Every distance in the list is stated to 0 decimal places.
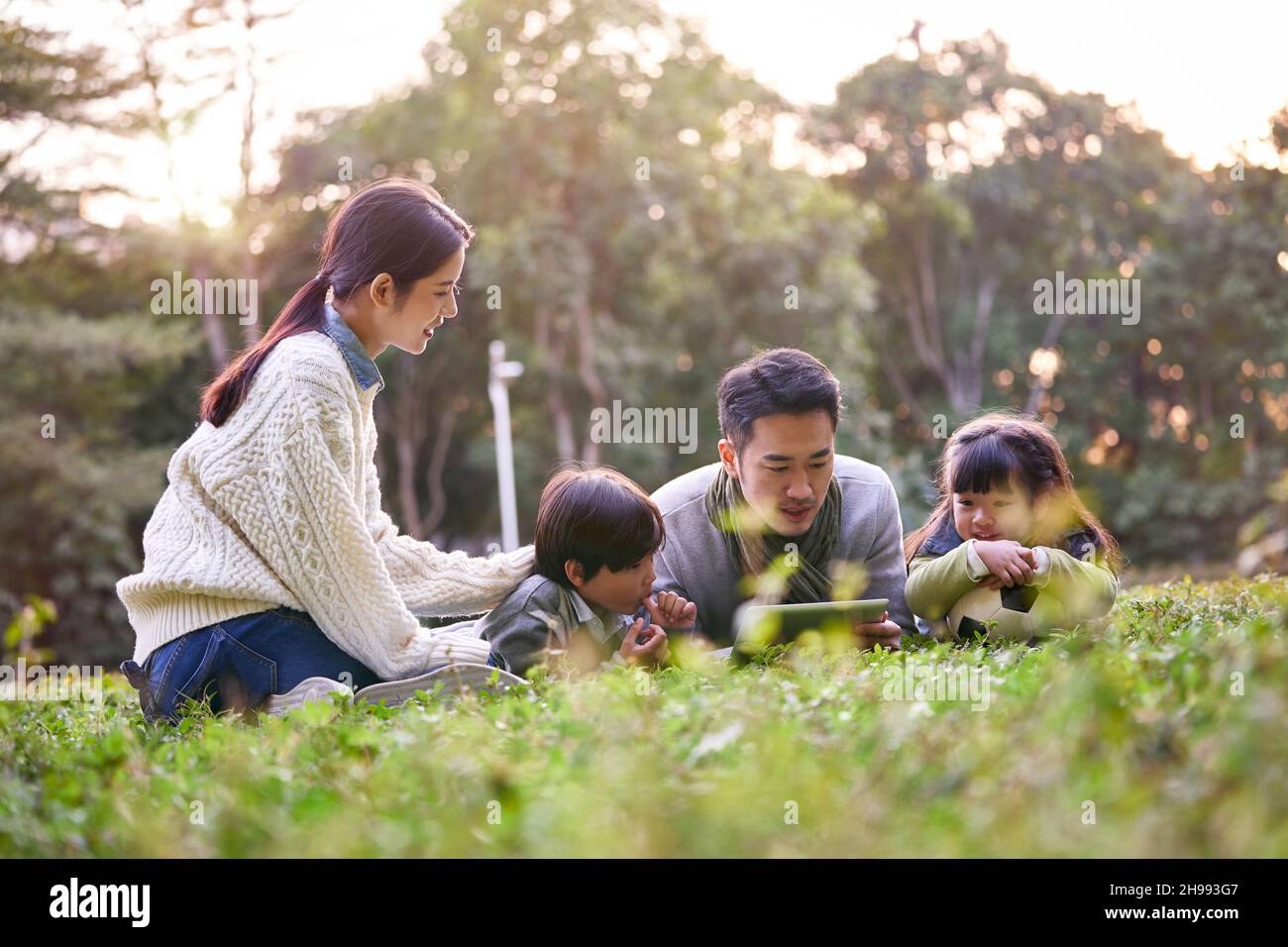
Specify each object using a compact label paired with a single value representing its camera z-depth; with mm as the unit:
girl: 4926
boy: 4770
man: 4863
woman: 4238
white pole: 19453
